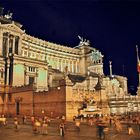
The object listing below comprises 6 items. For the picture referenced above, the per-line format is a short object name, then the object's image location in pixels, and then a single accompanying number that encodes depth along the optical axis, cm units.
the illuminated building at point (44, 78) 2706
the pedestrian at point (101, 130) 1273
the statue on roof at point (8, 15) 5299
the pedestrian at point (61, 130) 1444
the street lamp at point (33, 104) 2961
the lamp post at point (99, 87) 3210
